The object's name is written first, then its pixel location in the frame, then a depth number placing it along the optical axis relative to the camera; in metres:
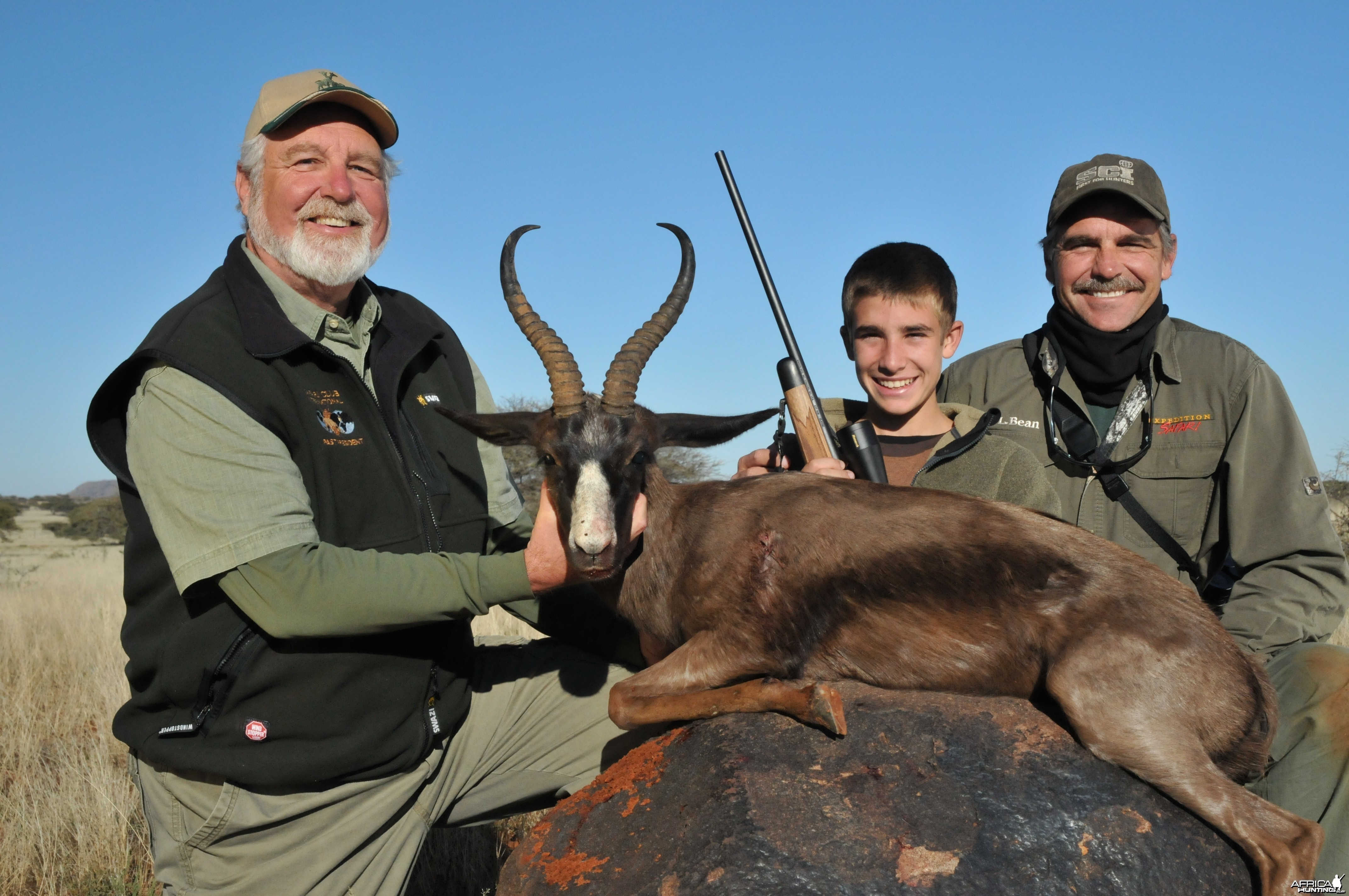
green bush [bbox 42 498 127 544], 46.09
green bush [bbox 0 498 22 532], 44.22
